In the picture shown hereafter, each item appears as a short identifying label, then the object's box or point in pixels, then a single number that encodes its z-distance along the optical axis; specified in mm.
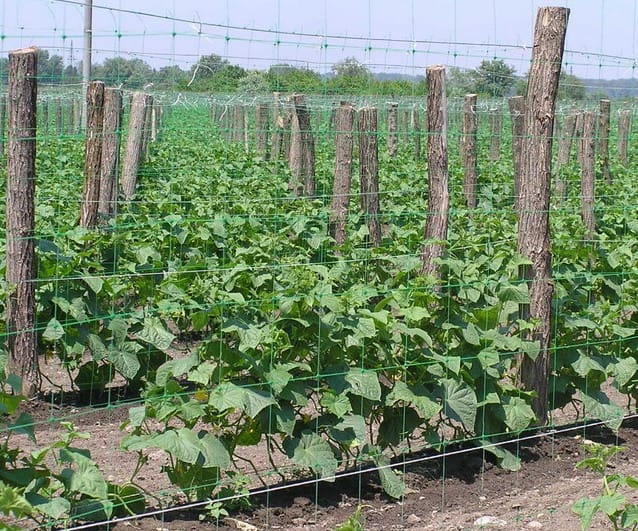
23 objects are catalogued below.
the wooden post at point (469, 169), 13789
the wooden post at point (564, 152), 16688
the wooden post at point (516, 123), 13233
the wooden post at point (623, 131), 23734
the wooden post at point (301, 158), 13805
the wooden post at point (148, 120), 14674
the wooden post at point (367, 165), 11554
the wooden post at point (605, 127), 17516
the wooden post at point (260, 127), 21469
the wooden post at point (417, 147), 21312
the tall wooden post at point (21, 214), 6371
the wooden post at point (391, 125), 21194
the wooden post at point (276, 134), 19322
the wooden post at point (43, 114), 26381
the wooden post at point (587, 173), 12969
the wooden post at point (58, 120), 23497
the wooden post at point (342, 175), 11055
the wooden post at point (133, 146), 12438
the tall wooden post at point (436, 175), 7355
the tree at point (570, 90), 27519
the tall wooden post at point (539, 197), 6473
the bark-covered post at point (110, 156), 10352
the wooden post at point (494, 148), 23359
